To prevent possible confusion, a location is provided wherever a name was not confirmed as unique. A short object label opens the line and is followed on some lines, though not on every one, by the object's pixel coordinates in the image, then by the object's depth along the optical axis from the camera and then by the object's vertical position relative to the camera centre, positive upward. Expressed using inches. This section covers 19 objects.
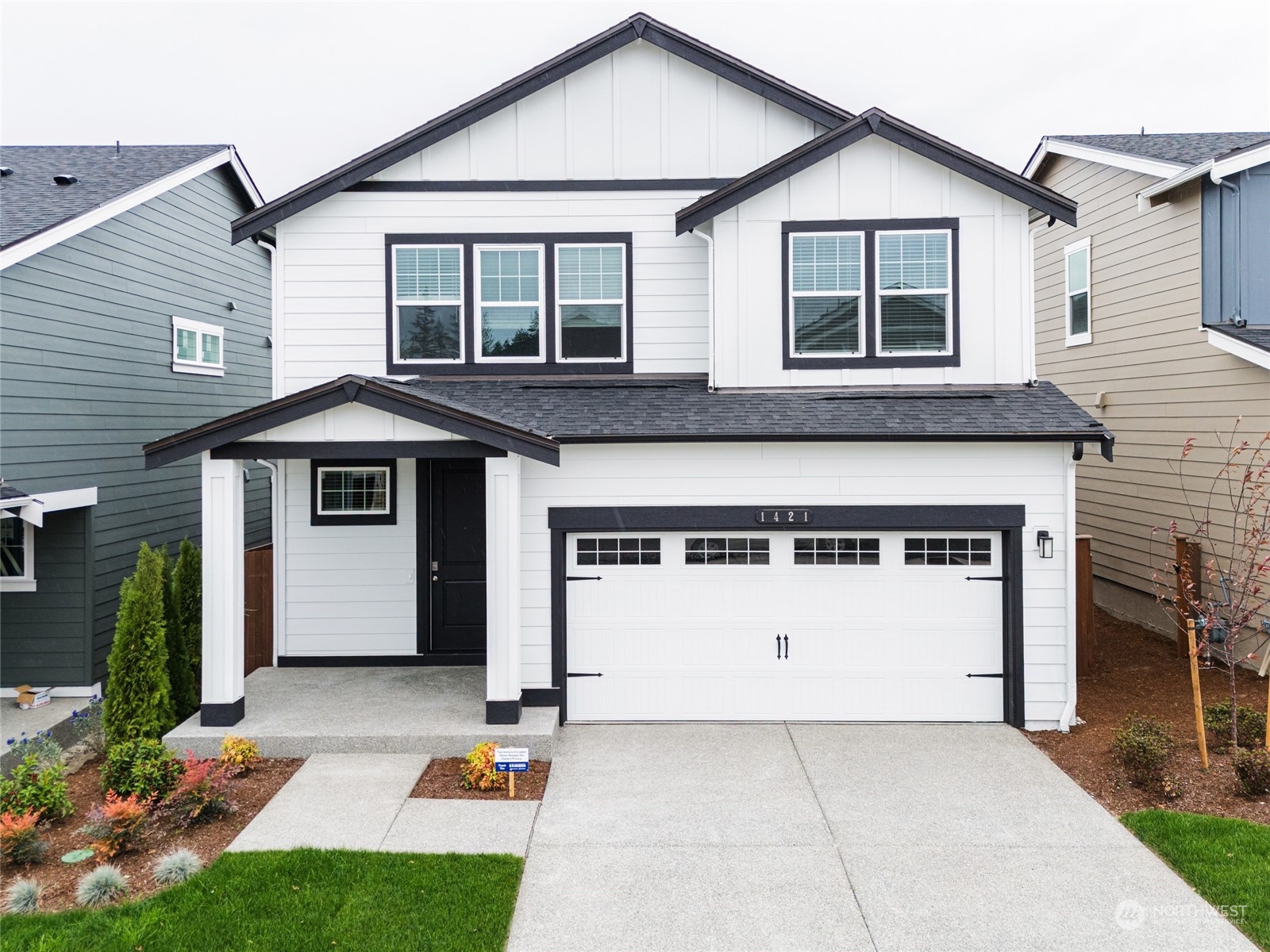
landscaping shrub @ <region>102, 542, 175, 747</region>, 298.0 -70.2
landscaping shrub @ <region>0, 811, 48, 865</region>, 216.7 -94.8
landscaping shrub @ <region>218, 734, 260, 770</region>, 277.6 -92.6
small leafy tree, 363.3 -24.9
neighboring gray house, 349.7 +52.5
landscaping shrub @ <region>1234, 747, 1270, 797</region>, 250.1 -90.5
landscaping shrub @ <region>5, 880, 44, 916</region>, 196.9 -100.1
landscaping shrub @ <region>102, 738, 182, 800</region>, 249.3 -88.7
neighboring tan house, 382.6 +85.2
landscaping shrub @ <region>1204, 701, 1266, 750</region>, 284.8 -88.3
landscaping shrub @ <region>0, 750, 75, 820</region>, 240.5 -92.0
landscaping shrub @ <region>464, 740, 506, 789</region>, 266.2 -95.5
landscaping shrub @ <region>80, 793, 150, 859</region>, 221.5 -94.2
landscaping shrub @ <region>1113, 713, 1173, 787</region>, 260.4 -88.0
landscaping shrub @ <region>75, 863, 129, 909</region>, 200.2 -99.4
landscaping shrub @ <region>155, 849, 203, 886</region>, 208.7 -98.5
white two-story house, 318.7 +21.5
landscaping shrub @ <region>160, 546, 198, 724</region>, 323.9 -72.4
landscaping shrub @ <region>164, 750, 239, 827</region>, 240.4 -93.7
